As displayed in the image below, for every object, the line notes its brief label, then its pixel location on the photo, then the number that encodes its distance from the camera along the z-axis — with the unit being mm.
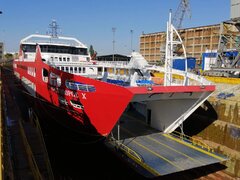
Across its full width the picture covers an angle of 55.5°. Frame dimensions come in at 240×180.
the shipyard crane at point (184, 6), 71181
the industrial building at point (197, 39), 27634
